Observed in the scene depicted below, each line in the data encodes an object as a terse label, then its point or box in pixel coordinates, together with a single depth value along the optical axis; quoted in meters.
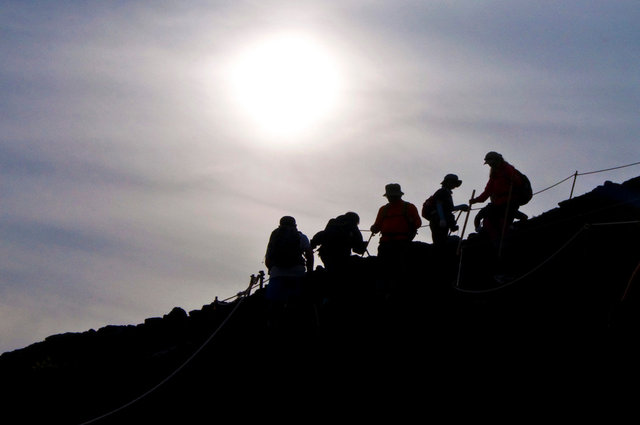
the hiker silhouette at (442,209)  18.80
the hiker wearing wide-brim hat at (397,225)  17.20
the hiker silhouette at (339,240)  17.77
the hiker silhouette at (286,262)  16.14
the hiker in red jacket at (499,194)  17.36
